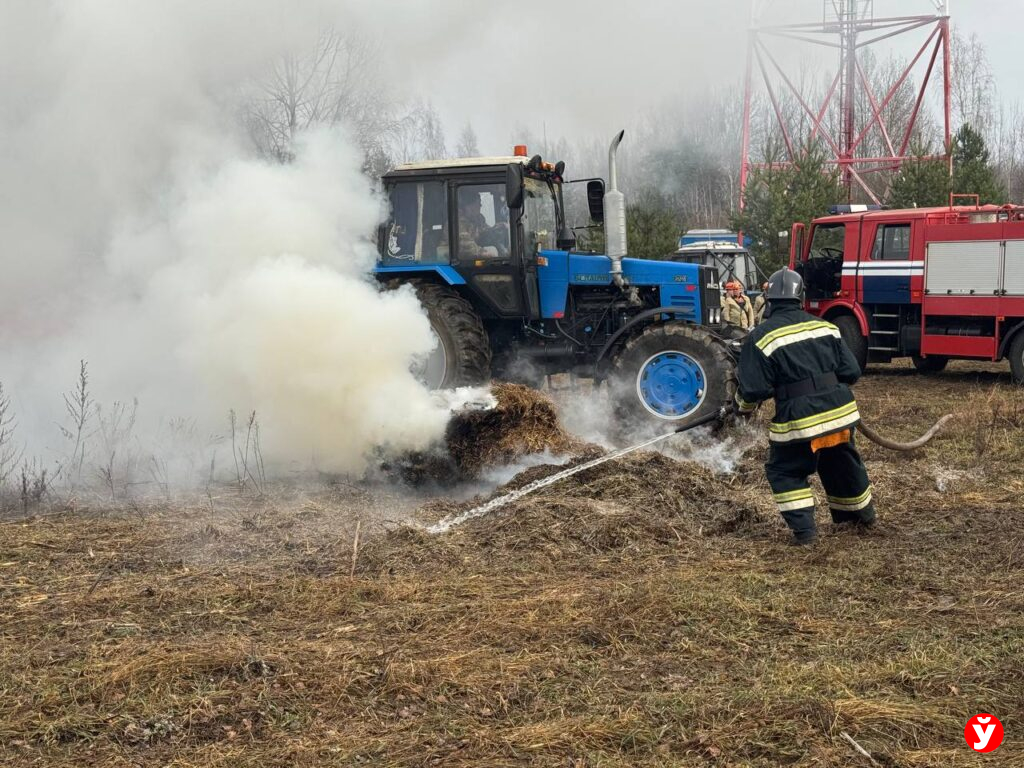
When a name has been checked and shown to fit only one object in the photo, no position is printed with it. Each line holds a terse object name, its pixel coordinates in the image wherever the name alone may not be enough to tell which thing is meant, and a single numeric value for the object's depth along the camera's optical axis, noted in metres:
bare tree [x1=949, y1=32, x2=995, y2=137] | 40.59
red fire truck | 12.97
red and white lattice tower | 19.61
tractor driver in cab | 9.55
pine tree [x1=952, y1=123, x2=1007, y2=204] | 22.16
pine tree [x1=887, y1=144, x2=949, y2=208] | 21.30
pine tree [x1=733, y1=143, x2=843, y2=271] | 21.61
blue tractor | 9.26
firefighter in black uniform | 5.71
